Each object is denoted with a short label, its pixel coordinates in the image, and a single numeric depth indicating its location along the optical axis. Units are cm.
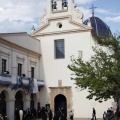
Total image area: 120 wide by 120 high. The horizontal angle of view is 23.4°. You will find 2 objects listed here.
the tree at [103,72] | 1972
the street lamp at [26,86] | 2902
